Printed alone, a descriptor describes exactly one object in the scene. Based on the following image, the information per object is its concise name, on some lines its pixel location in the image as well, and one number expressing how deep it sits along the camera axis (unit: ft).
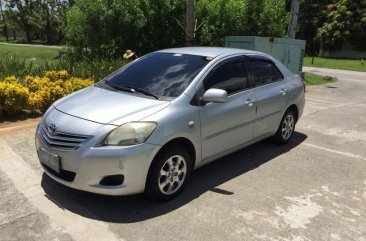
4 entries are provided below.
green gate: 36.83
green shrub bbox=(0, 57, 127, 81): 27.32
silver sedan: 12.40
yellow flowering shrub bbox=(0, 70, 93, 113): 22.84
